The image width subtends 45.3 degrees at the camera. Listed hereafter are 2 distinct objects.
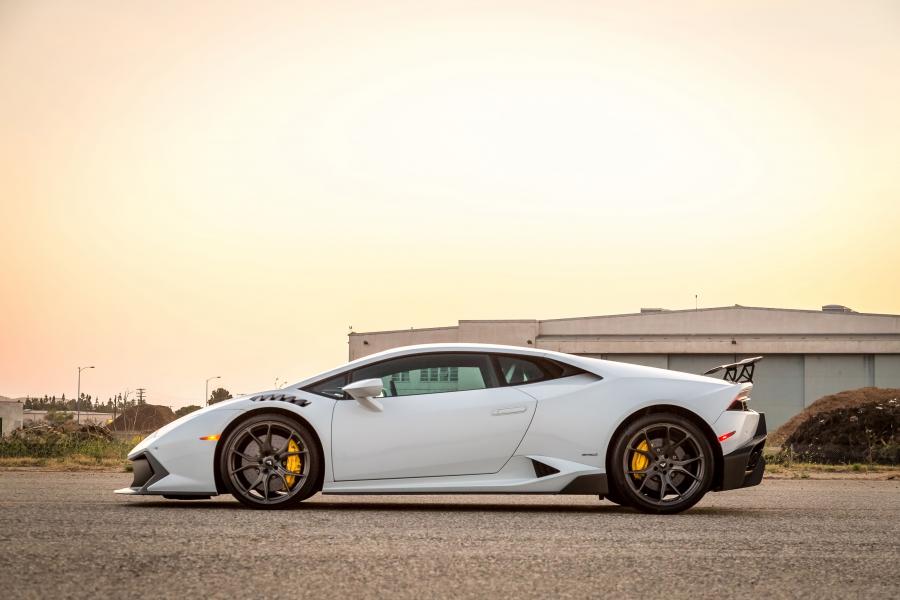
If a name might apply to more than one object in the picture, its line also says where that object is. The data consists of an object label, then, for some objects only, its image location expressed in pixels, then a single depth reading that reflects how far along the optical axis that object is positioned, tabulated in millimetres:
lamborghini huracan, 8117
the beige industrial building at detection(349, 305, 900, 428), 56781
